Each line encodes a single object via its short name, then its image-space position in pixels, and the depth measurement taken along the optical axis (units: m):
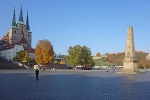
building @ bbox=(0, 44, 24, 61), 103.81
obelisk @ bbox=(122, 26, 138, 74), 41.52
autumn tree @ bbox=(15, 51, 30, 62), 85.82
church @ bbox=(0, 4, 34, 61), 110.19
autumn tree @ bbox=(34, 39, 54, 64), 73.06
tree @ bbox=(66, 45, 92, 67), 74.99
